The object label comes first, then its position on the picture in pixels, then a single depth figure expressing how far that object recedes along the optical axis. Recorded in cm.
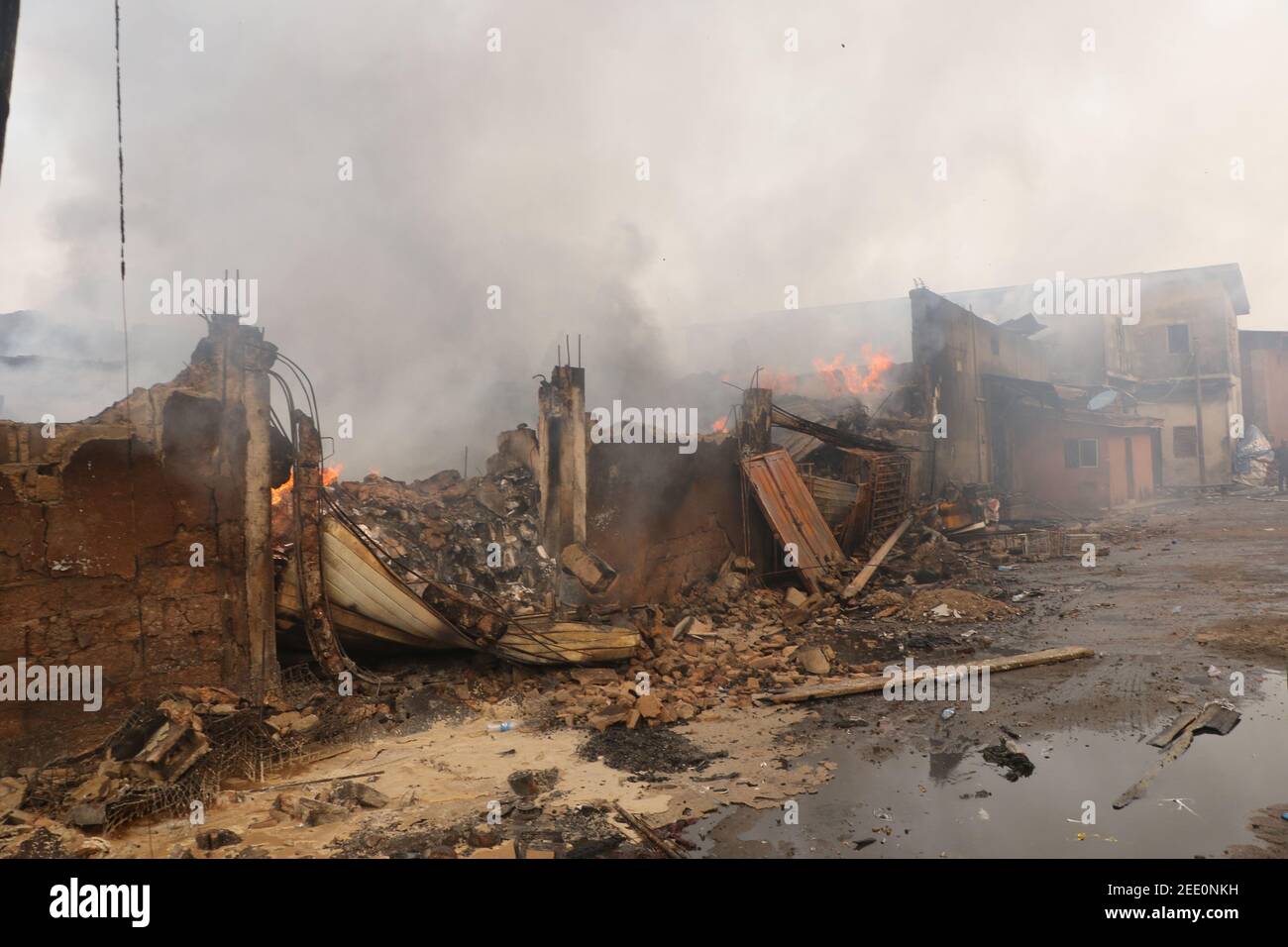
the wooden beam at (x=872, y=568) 1220
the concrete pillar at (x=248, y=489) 661
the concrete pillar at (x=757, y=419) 1320
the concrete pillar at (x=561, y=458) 970
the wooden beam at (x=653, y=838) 455
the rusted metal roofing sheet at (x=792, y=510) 1252
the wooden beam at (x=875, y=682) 752
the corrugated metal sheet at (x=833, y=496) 1420
